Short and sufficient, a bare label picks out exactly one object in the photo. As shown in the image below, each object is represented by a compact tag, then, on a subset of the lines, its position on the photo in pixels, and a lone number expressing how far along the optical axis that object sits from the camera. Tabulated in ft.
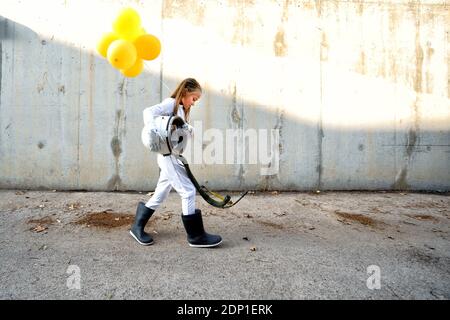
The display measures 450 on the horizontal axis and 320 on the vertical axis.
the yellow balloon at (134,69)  10.14
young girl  9.29
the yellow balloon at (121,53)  8.96
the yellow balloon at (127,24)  9.63
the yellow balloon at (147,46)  9.79
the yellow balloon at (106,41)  9.66
